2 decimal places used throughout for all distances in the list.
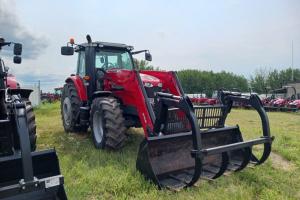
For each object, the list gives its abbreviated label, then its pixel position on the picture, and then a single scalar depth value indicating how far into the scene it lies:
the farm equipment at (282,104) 21.37
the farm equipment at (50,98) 28.94
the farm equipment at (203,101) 22.84
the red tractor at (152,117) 4.38
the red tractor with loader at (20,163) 2.72
